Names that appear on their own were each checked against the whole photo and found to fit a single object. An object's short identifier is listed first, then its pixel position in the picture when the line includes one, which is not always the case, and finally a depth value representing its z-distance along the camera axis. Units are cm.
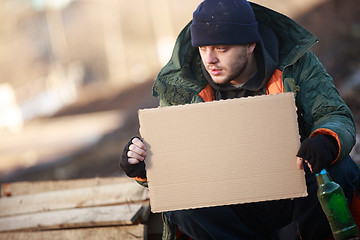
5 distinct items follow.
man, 485
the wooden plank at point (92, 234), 603
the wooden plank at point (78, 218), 618
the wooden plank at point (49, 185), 761
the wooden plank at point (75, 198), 690
